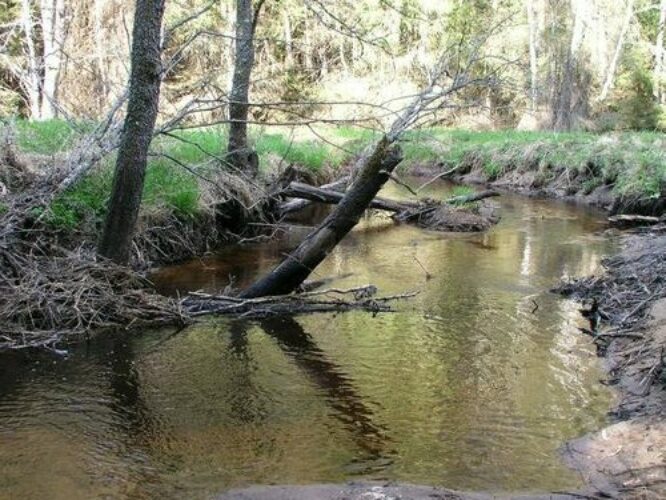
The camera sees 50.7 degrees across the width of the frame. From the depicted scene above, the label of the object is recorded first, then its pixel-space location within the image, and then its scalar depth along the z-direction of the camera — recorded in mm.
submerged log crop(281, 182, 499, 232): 11688
